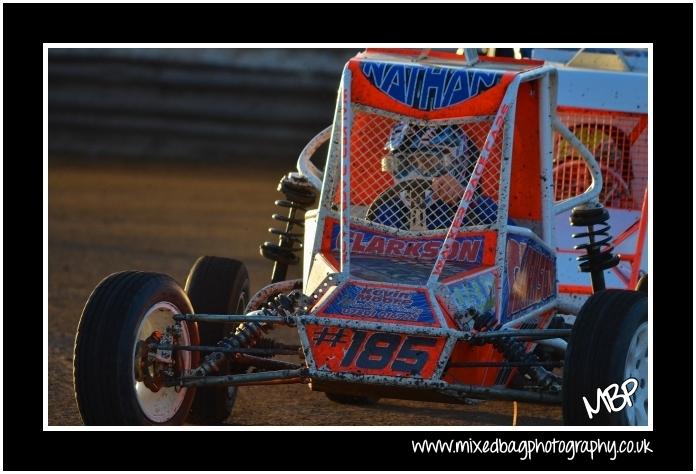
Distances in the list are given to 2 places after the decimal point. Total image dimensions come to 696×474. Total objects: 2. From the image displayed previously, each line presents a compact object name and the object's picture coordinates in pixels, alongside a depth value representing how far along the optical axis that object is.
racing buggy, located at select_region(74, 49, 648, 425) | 13.67
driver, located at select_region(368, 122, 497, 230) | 16.00
